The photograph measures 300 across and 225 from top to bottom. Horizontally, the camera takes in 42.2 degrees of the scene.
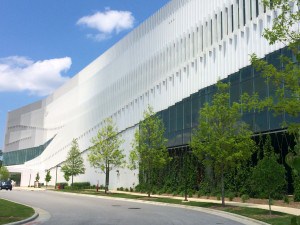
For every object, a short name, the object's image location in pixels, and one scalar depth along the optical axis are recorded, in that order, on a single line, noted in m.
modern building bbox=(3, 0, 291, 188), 33.09
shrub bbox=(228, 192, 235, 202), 29.89
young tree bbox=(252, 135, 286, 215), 19.95
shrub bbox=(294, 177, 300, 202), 25.38
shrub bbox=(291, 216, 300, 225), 3.26
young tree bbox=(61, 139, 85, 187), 63.41
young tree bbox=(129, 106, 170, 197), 37.75
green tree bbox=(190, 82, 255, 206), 25.67
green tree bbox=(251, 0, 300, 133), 11.87
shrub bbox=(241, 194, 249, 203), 27.96
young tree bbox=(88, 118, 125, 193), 48.25
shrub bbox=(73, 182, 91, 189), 66.31
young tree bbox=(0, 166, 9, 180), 110.94
